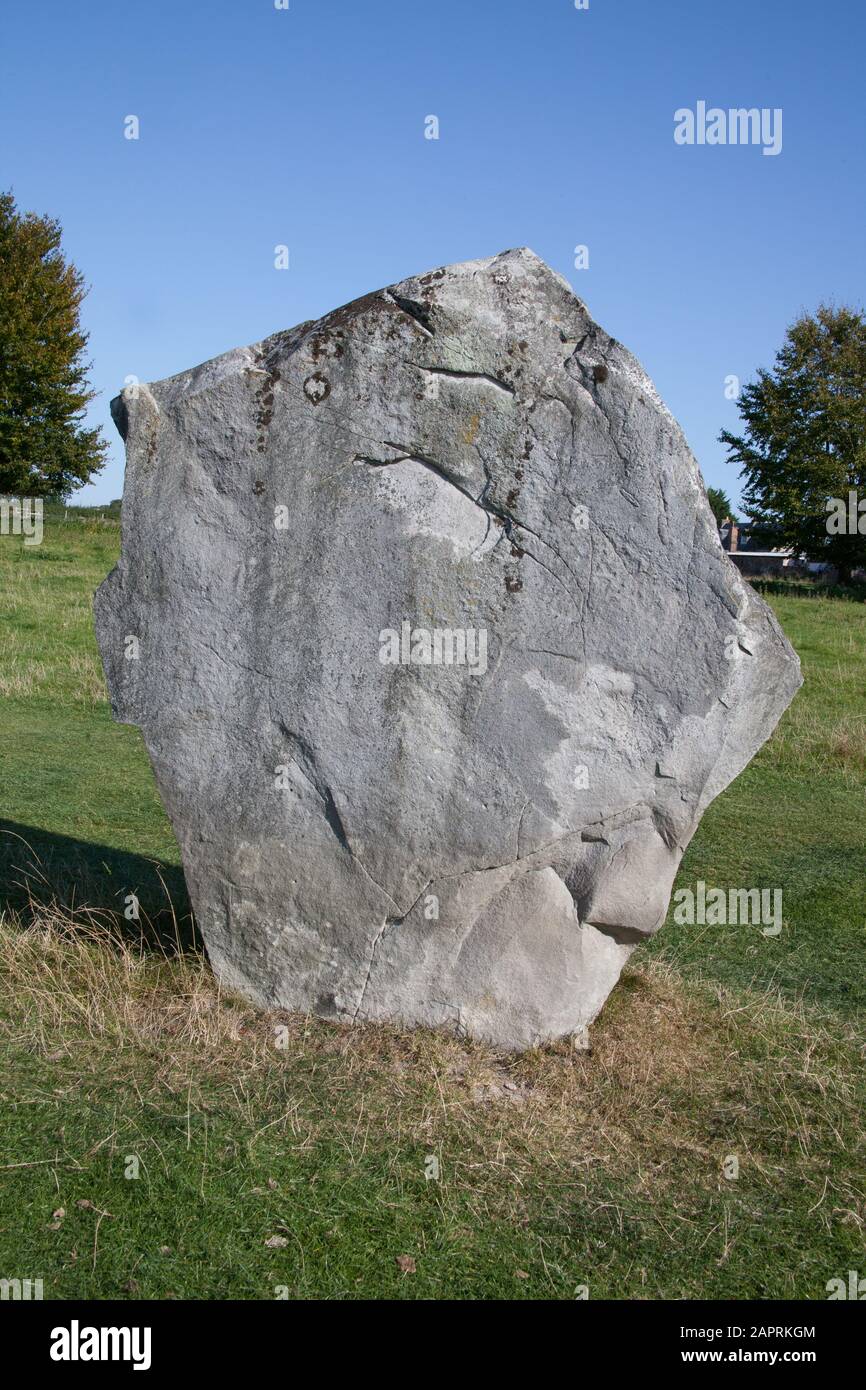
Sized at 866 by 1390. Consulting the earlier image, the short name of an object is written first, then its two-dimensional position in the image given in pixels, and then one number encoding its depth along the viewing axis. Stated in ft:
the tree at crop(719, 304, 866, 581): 111.75
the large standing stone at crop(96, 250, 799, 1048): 15.70
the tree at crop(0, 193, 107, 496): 111.96
